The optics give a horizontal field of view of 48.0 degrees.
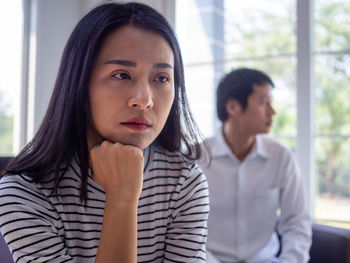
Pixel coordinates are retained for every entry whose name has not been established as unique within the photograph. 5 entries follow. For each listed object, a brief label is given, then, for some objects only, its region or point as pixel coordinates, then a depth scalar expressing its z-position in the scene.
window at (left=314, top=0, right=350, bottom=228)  2.54
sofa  1.65
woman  0.79
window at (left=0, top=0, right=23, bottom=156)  2.68
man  1.82
